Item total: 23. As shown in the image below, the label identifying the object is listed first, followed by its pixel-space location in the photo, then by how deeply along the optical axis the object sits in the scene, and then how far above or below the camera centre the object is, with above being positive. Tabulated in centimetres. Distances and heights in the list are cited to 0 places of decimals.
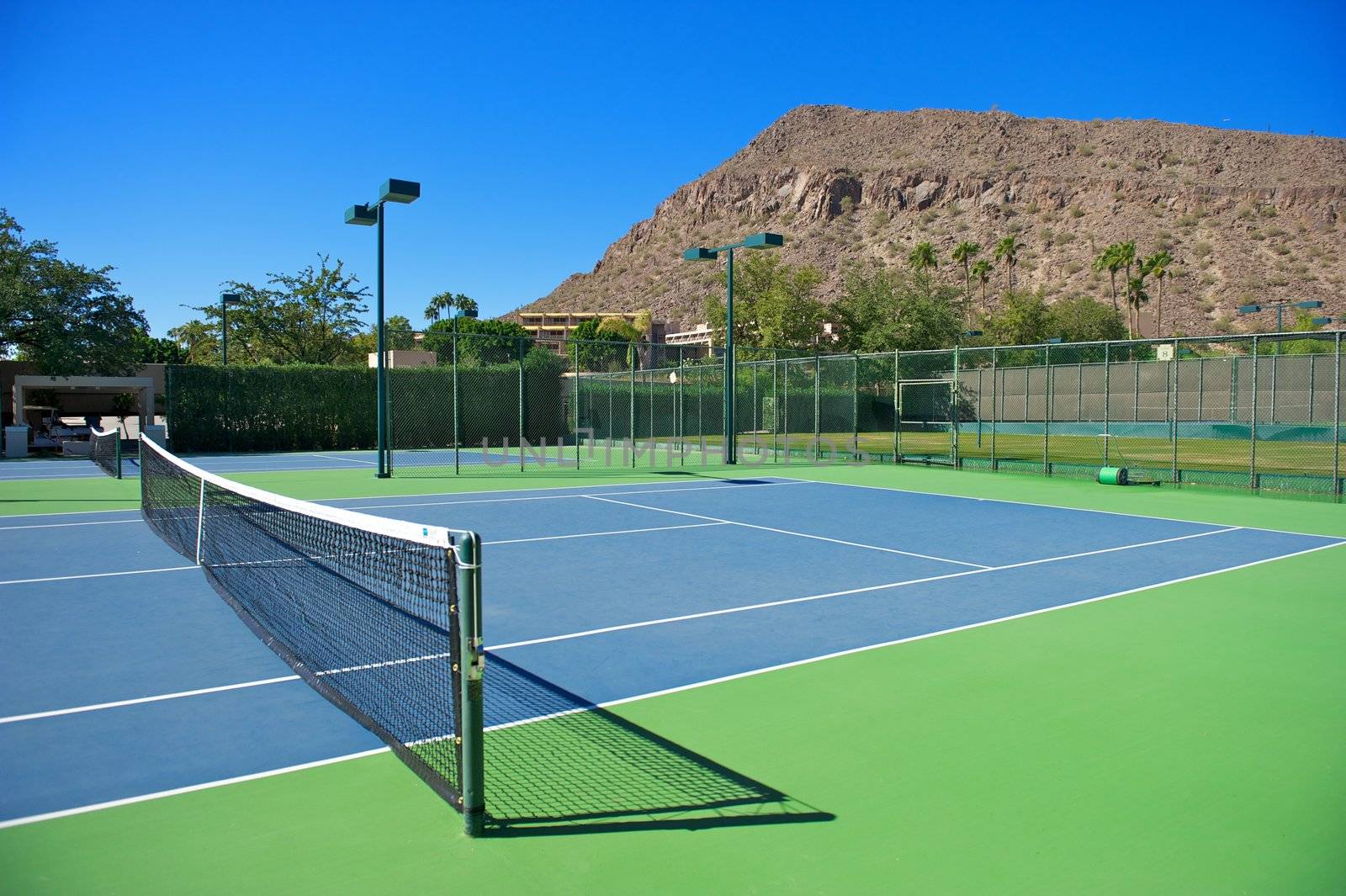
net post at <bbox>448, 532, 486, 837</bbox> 336 -95
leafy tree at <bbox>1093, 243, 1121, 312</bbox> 7569 +1315
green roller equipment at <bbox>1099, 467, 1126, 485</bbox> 1736 -115
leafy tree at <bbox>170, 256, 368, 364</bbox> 3975 +411
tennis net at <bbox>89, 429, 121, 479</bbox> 1981 -87
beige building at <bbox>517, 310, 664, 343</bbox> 14138 +1572
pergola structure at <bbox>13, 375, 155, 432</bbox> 2811 +95
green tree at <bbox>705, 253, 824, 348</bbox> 4722 +584
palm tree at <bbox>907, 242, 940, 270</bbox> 8169 +1439
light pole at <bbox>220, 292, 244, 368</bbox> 2633 +333
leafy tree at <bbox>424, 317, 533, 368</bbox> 2056 +222
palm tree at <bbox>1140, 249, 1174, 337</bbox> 7331 +1209
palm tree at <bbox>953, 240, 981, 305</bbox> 8269 +1489
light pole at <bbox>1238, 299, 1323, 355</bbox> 2866 +360
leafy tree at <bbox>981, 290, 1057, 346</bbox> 6319 +648
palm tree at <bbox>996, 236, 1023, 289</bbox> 8750 +1600
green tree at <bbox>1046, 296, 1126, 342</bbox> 6475 +670
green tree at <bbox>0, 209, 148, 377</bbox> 2744 +310
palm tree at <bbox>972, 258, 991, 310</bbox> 8325 +1341
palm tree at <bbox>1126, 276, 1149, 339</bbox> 7231 +984
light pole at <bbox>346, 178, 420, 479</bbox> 1642 +384
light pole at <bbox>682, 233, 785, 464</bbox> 1997 +259
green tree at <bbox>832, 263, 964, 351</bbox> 4984 +567
